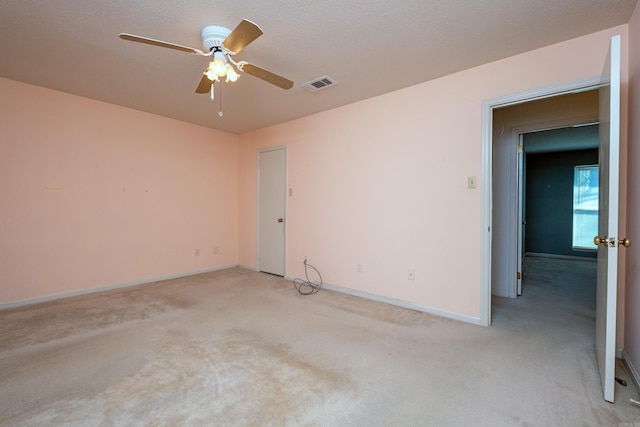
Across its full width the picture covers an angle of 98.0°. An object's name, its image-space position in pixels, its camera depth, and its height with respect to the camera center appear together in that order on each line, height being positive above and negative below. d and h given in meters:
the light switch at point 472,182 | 2.66 +0.27
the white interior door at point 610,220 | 1.52 -0.06
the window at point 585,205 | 6.10 +0.10
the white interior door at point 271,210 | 4.52 -0.02
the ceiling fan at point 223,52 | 1.75 +1.05
